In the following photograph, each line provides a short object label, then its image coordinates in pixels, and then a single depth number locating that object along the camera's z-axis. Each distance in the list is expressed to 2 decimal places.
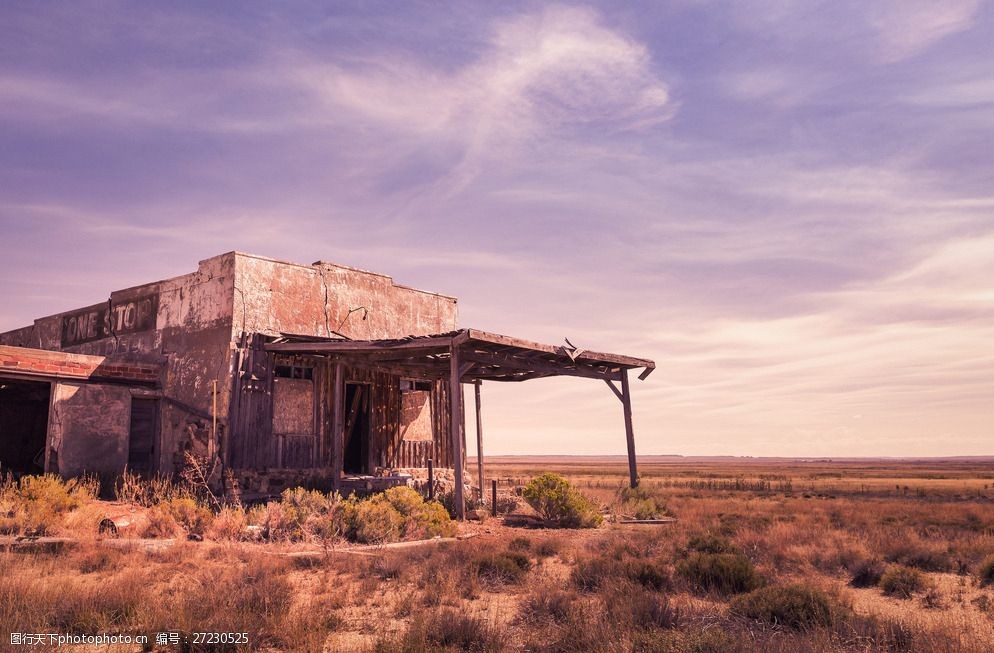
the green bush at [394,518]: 12.19
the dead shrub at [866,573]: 9.31
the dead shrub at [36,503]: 10.51
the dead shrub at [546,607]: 6.70
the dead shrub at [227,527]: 11.38
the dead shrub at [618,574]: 8.36
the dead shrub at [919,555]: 10.39
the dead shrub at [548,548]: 11.20
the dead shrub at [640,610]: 6.32
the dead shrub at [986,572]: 9.37
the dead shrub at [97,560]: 8.59
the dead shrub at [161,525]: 11.20
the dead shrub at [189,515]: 11.59
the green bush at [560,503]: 15.36
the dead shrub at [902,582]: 8.59
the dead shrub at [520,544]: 11.45
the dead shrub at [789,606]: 6.55
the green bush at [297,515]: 11.74
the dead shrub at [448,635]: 5.50
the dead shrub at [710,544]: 11.30
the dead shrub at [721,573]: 8.27
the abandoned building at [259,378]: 15.22
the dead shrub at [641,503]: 17.44
